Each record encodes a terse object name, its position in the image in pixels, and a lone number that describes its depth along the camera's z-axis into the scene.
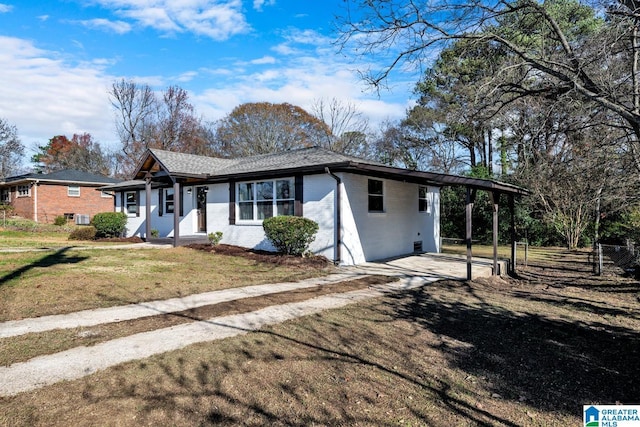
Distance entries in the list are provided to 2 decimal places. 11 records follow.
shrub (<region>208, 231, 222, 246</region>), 14.24
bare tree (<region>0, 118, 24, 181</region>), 34.41
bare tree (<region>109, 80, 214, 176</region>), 34.25
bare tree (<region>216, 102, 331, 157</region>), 31.14
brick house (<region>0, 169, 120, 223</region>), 27.23
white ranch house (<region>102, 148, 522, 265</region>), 11.15
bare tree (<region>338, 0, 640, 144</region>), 6.25
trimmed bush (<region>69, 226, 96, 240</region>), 18.02
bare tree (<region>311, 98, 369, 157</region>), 30.34
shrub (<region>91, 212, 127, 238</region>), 18.17
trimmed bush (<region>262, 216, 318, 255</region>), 11.18
